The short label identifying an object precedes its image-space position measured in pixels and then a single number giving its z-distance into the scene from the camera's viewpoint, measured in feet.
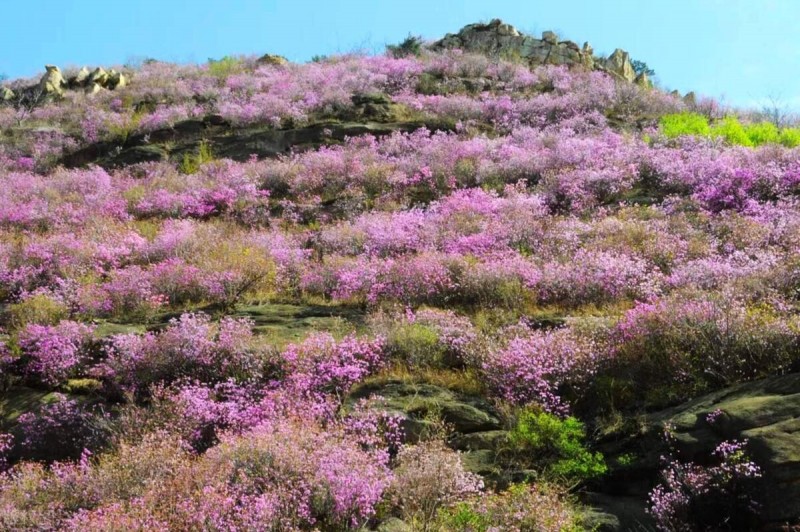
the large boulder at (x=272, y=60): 98.63
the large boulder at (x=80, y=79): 94.68
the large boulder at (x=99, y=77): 94.79
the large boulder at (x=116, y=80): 94.09
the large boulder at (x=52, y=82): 91.30
